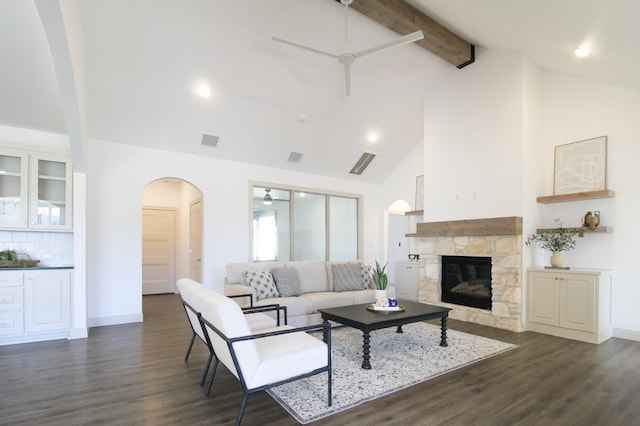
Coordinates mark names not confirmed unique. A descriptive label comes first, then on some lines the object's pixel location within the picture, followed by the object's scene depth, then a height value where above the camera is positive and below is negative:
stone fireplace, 4.98 -0.77
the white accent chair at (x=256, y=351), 2.30 -1.05
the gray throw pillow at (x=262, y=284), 4.88 -1.08
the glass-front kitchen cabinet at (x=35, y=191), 4.49 +0.23
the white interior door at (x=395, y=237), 8.85 -0.73
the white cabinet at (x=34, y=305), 4.24 -1.23
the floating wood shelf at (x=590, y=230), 4.62 -0.29
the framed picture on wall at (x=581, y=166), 4.82 +0.62
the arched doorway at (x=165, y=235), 8.23 -0.66
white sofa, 4.75 -1.26
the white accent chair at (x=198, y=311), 2.82 -1.08
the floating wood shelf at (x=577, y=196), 4.63 +0.18
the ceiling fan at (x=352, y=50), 3.60 +1.73
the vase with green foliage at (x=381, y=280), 4.49 -0.94
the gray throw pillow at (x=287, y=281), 5.09 -1.10
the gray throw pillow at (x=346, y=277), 5.67 -1.14
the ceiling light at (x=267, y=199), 7.01 +0.19
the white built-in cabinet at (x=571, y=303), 4.36 -1.26
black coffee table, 3.49 -1.21
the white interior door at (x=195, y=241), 6.65 -0.69
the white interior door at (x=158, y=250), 8.27 -1.03
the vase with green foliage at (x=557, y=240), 4.88 -0.46
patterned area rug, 2.73 -1.58
